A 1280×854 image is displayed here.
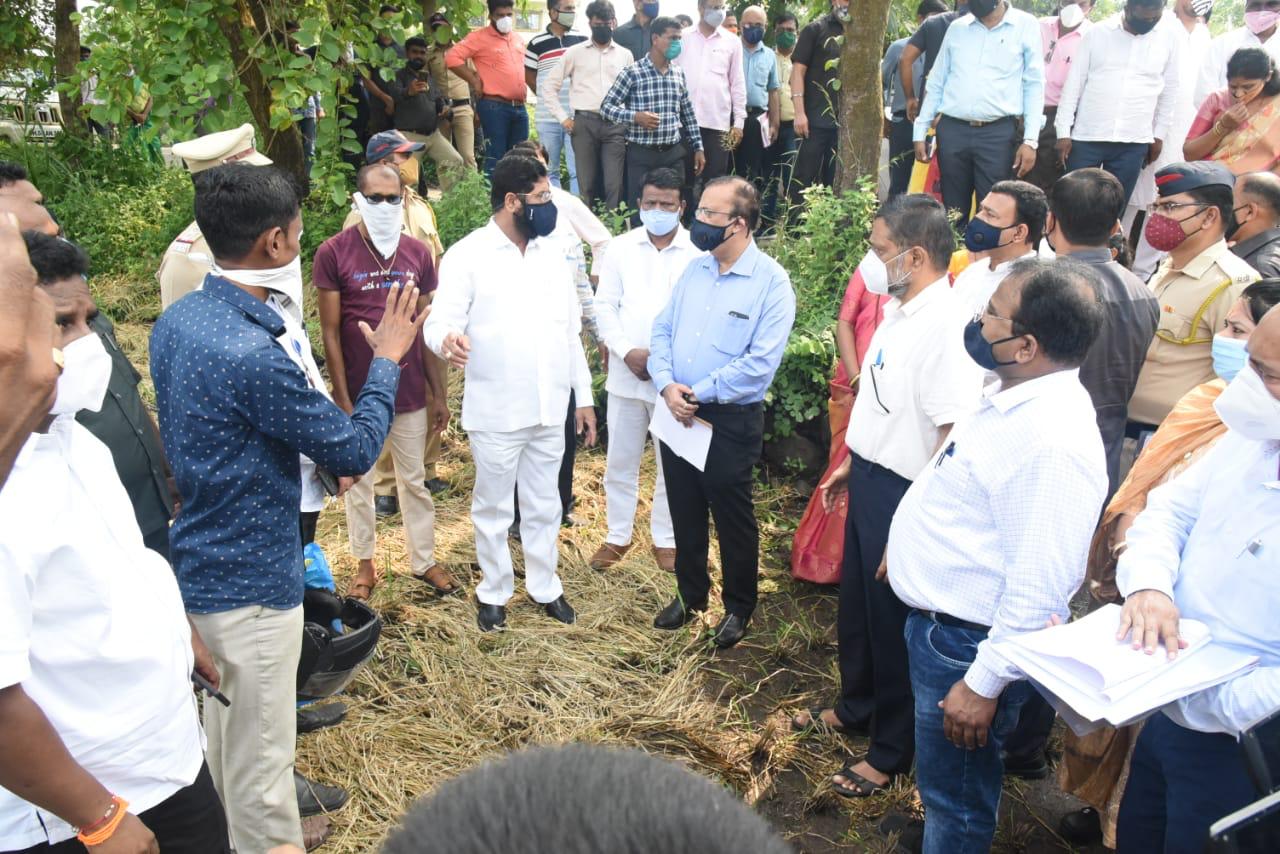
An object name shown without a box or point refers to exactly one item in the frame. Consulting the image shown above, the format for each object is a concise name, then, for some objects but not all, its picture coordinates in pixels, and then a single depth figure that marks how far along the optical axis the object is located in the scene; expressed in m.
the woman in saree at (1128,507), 2.74
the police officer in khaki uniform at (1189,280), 3.52
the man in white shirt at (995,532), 2.25
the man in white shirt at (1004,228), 3.88
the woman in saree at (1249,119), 5.54
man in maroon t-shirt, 4.45
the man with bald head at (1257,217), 3.80
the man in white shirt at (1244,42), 6.41
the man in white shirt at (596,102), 7.80
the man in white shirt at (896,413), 3.11
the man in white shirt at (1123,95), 6.29
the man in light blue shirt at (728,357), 4.01
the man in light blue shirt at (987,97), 6.15
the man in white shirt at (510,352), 4.06
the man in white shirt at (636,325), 4.59
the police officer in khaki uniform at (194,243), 4.03
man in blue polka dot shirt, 2.36
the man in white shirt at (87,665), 1.47
